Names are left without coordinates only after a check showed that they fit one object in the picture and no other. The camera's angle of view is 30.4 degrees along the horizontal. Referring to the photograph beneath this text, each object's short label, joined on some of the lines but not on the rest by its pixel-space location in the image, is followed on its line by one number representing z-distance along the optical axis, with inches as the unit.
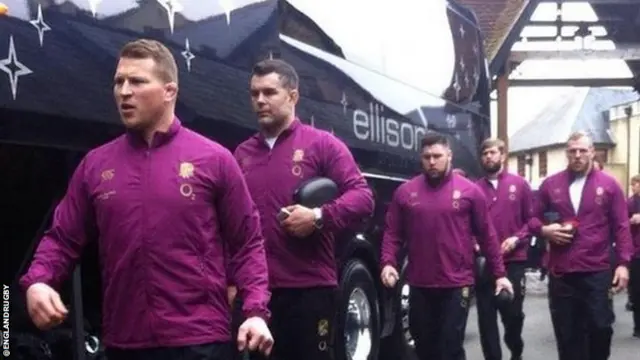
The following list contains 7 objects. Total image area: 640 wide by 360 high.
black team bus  198.8
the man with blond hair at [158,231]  153.7
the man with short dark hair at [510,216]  390.3
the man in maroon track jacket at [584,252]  315.3
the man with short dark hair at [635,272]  503.5
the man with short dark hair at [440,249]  294.4
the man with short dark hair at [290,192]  225.6
